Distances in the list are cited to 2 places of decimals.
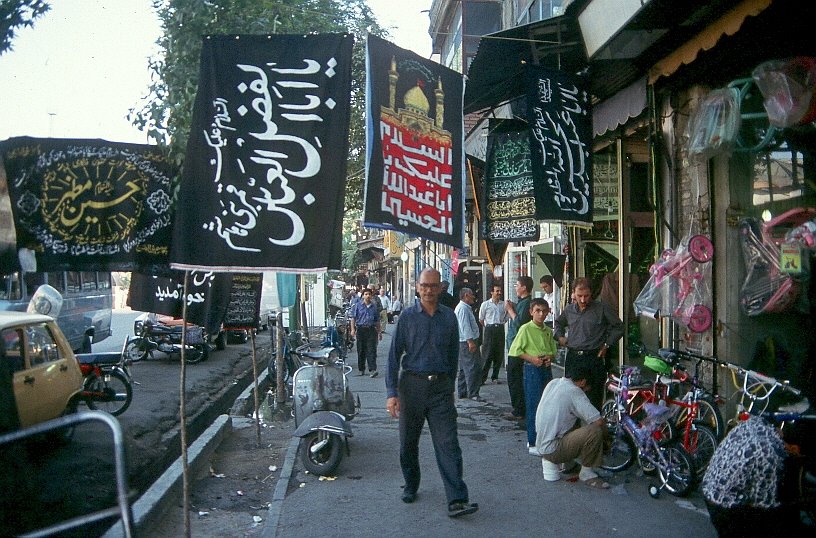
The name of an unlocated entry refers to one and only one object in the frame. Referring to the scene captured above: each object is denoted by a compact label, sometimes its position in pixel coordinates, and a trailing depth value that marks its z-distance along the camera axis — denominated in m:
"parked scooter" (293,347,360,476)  7.54
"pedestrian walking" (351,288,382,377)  16.58
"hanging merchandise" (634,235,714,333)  7.56
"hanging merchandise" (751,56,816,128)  6.12
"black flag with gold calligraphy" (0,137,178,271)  8.02
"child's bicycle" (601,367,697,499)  6.49
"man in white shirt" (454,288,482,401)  12.26
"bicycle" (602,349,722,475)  6.62
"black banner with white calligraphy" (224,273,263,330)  11.13
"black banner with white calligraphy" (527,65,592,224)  8.32
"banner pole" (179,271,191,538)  5.00
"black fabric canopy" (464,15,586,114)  8.41
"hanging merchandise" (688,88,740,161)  6.84
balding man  6.22
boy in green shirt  8.41
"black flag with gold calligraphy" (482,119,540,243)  9.58
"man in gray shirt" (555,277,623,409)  8.23
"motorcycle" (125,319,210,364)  19.25
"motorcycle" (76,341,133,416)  11.00
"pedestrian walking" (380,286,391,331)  30.91
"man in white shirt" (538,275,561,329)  14.48
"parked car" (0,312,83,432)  8.12
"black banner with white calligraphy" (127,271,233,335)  9.39
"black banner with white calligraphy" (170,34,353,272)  5.15
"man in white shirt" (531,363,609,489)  6.85
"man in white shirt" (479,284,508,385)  13.75
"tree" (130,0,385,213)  8.20
